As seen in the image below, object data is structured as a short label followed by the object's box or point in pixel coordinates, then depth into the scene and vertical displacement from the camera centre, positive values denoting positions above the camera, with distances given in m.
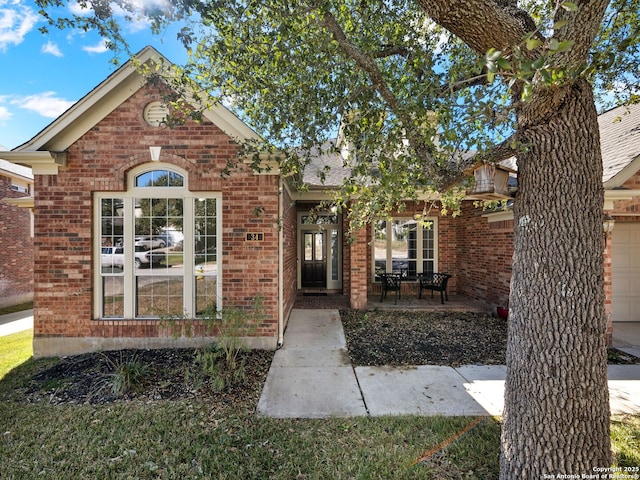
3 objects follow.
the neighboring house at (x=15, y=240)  11.17 +0.09
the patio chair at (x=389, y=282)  9.33 -1.32
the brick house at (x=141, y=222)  5.61 +0.39
